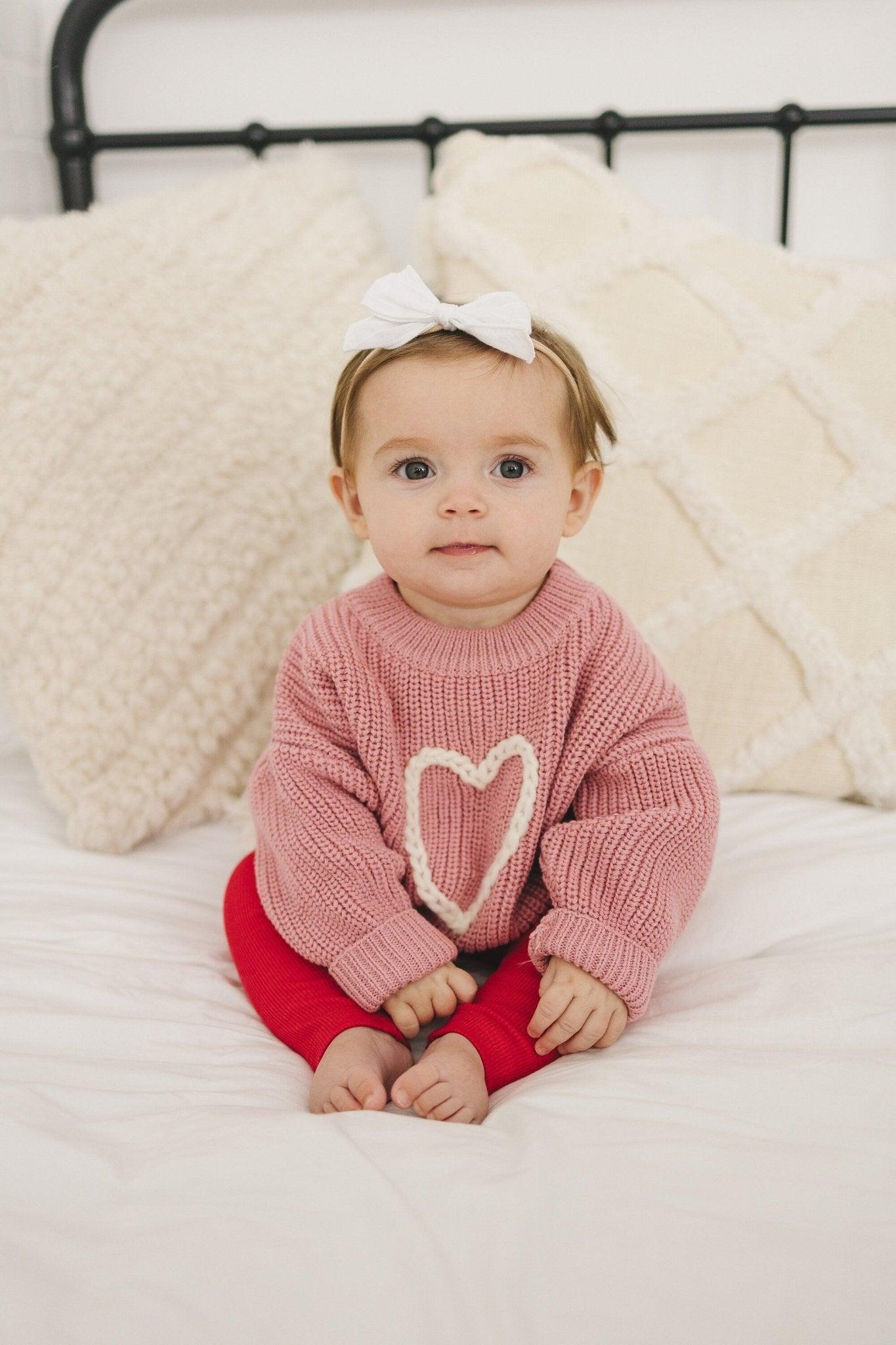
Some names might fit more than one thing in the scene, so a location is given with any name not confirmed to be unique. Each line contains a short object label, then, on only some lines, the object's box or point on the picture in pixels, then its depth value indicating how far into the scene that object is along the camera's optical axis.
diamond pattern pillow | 1.19
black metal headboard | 1.63
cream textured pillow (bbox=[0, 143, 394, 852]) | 1.16
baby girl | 0.85
